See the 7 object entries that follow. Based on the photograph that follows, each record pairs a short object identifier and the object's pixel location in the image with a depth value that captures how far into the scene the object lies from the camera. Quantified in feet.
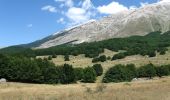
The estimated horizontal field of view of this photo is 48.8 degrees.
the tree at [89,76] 211.15
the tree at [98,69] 256.61
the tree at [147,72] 237.23
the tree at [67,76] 193.23
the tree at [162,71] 234.98
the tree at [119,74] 223.58
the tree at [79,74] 213.18
